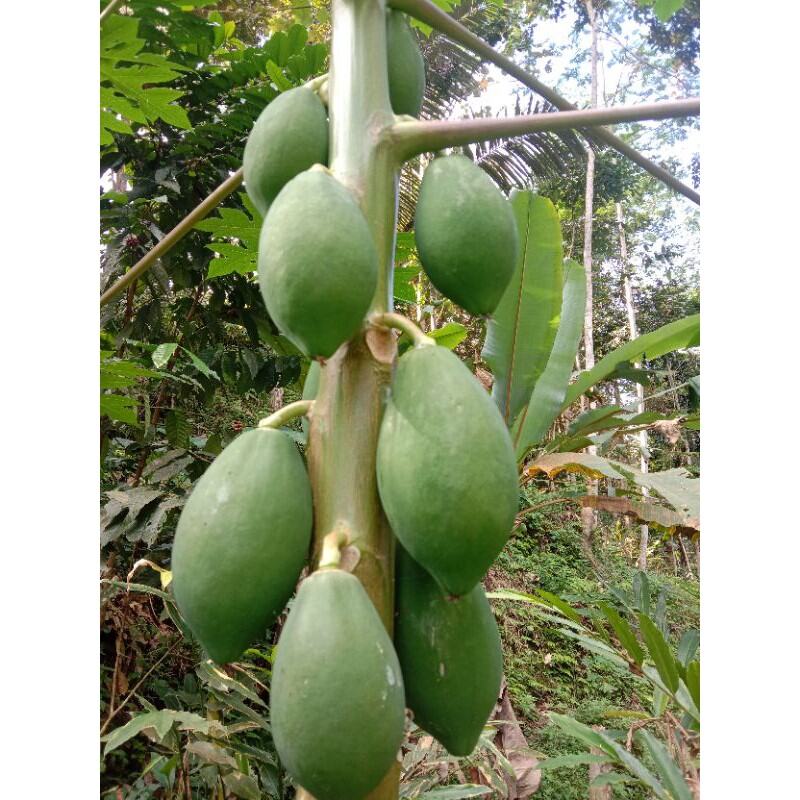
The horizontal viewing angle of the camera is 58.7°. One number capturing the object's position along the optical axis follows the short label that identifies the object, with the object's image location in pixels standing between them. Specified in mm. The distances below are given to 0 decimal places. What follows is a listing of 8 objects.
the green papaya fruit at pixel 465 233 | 547
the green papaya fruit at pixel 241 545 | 467
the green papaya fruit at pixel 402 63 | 662
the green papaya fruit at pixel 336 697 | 411
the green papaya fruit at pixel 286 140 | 583
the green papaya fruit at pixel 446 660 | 505
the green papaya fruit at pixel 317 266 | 460
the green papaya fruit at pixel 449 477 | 438
